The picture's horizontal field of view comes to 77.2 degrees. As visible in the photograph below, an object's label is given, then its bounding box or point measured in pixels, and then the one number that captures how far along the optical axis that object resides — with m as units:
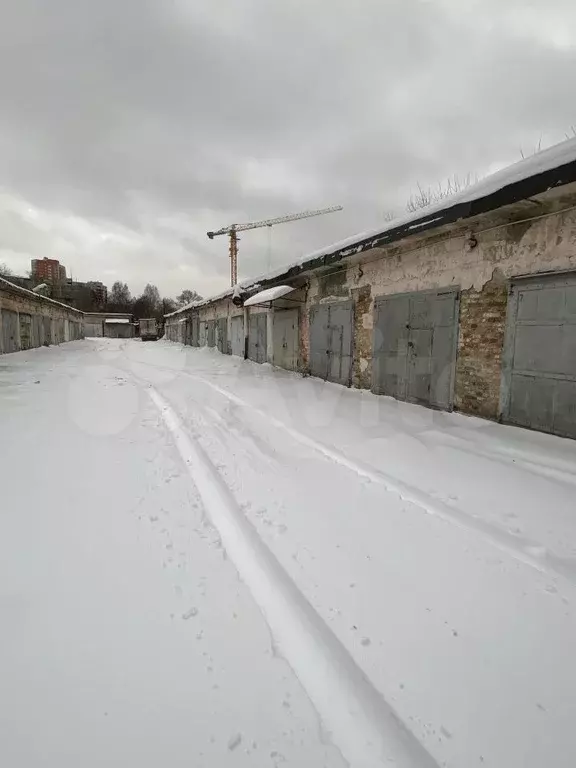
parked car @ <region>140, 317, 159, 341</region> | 53.84
